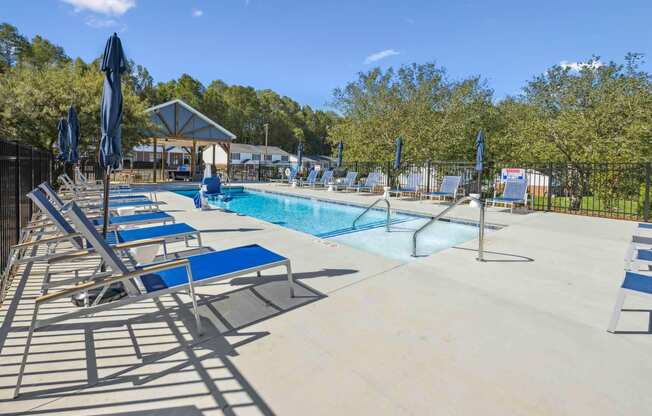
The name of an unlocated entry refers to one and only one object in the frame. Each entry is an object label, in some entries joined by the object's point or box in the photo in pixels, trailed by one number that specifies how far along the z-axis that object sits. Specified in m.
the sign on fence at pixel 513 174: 11.91
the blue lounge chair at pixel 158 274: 2.20
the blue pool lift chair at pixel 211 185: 10.45
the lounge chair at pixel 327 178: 18.00
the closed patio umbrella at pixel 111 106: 3.47
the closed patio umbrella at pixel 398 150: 13.89
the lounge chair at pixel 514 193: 10.24
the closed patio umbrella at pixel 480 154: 11.31
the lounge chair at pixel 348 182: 16.53
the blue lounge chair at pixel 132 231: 3.07
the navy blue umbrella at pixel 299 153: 20.41
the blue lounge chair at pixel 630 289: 2.65
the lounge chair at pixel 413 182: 15.07
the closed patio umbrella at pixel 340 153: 18.34
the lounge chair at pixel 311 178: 18.98
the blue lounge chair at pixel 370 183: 15.62
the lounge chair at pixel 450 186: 12.39
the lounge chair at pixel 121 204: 6.77
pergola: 20.66
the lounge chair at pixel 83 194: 7.76
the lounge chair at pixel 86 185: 10.90
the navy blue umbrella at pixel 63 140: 9.98
